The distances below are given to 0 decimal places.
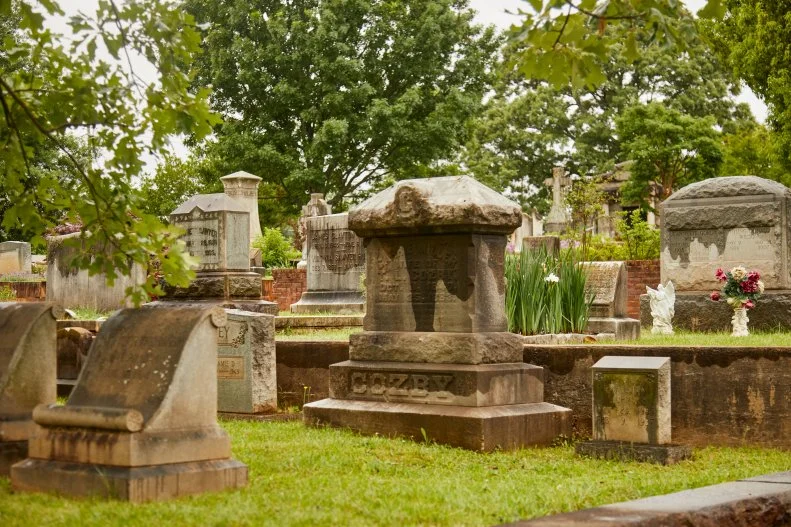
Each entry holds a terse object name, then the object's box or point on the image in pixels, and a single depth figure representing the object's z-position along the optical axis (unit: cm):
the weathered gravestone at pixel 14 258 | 3528
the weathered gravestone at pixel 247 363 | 1068
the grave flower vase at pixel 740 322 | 1277
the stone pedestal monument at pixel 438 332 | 879
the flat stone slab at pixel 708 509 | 510
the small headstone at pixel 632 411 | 813
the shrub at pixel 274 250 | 3125
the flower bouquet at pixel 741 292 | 1284
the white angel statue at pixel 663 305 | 1462
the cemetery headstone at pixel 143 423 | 578
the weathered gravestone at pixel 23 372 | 670
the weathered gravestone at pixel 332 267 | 2203
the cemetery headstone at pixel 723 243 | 1502
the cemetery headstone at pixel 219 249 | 1692
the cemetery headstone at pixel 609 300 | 1452
